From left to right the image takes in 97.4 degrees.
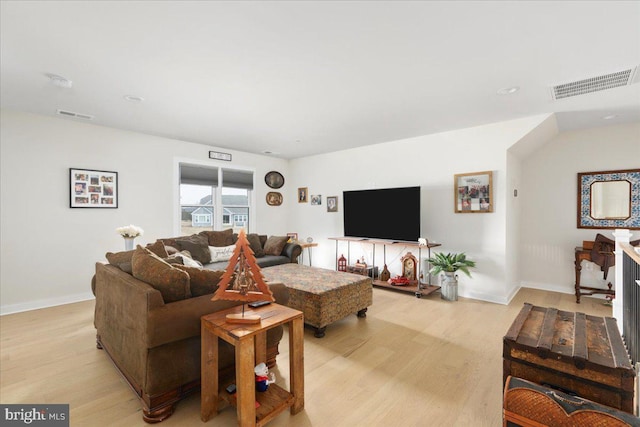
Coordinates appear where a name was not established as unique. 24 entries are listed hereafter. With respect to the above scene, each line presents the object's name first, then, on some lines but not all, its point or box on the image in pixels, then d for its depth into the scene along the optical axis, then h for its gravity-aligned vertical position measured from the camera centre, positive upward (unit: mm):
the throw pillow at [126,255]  2413 -397
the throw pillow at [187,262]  2683 -499
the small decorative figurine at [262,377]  1740 -1062
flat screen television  4590 -29
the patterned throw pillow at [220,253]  4613 -698
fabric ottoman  2896 -900
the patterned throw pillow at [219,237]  4914 -466
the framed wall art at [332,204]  6000 +163
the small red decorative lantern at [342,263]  5348 -991
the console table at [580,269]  3967 -822
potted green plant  4074 -842
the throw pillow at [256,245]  5207 -626
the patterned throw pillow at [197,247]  4402 -577
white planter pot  4086 -1095
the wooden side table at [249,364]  1498 -916
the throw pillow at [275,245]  5242 -632
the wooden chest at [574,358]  1389 -765
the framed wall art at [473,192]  4062 +297
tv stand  4250 -1172
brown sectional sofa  1656 -815
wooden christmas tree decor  1666 -432
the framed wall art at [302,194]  6582 +411
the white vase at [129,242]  3798 -427
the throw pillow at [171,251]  3699 -531
